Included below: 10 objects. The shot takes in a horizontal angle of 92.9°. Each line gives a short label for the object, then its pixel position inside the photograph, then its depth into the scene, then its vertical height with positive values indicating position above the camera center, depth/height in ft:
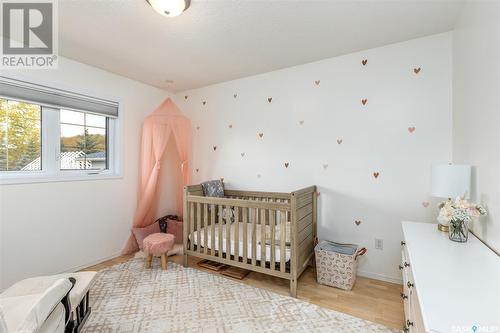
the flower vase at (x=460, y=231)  4.74 -1.33
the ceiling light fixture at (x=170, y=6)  5.41 +3.70
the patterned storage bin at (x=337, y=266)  7.51 -3.26
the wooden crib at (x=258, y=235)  7.34 -2.48
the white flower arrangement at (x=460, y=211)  4.56 -0.91
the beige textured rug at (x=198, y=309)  5.86 -3.99
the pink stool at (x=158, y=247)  8.89 -3.11
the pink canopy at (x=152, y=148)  10.96 +0.78
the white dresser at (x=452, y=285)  2.39 -1.54
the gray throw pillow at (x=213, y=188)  10.17 -1.04
